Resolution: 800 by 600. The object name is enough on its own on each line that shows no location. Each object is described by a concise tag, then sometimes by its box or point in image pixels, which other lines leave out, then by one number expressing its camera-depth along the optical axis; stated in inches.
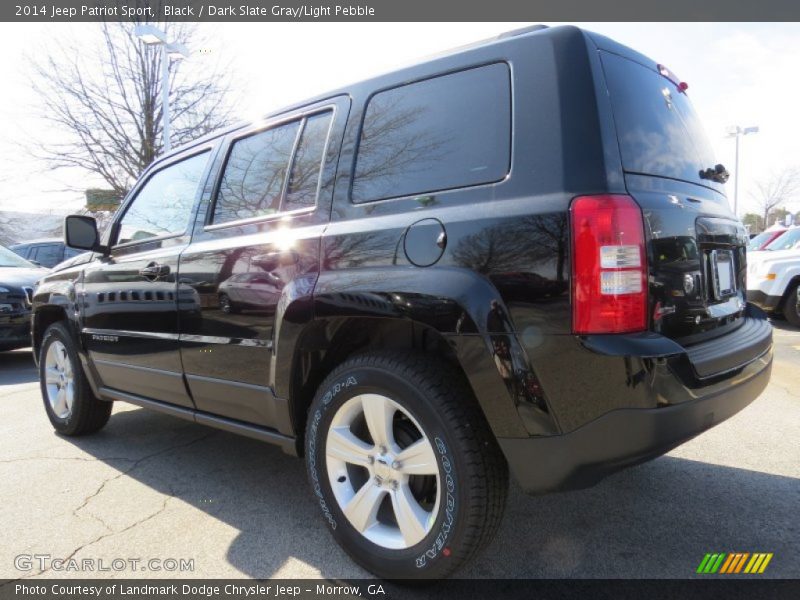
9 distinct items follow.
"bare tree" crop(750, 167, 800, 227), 1393.9
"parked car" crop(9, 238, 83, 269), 488.1
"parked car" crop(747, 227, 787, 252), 421.7
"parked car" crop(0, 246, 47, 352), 273.4
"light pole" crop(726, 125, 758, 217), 1125.7
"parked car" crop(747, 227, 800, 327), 329.4
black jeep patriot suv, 69.0
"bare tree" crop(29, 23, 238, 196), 699.4
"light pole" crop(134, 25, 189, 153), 484.4
